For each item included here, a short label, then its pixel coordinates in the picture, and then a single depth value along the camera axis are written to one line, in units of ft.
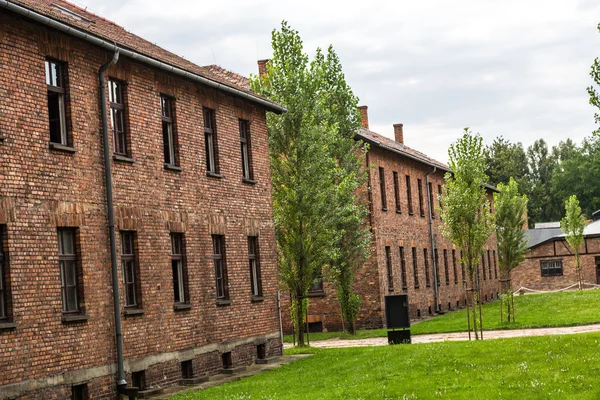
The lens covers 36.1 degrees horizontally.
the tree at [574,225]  203.21
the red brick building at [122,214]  50.65
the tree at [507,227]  125.59
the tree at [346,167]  106.22
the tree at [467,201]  84.64
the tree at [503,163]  344.69
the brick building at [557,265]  233.96
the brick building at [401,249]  120.78
